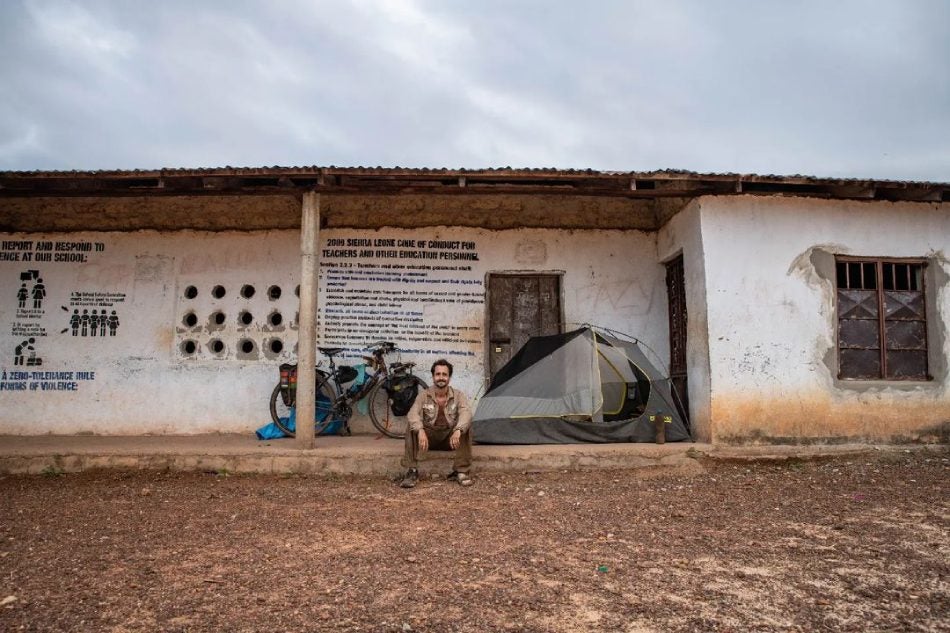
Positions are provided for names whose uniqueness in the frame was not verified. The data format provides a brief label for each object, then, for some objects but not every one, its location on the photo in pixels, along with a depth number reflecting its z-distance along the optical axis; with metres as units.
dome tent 6.72
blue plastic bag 7.52
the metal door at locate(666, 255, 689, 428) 7.61
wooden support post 6.46
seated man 5.80
